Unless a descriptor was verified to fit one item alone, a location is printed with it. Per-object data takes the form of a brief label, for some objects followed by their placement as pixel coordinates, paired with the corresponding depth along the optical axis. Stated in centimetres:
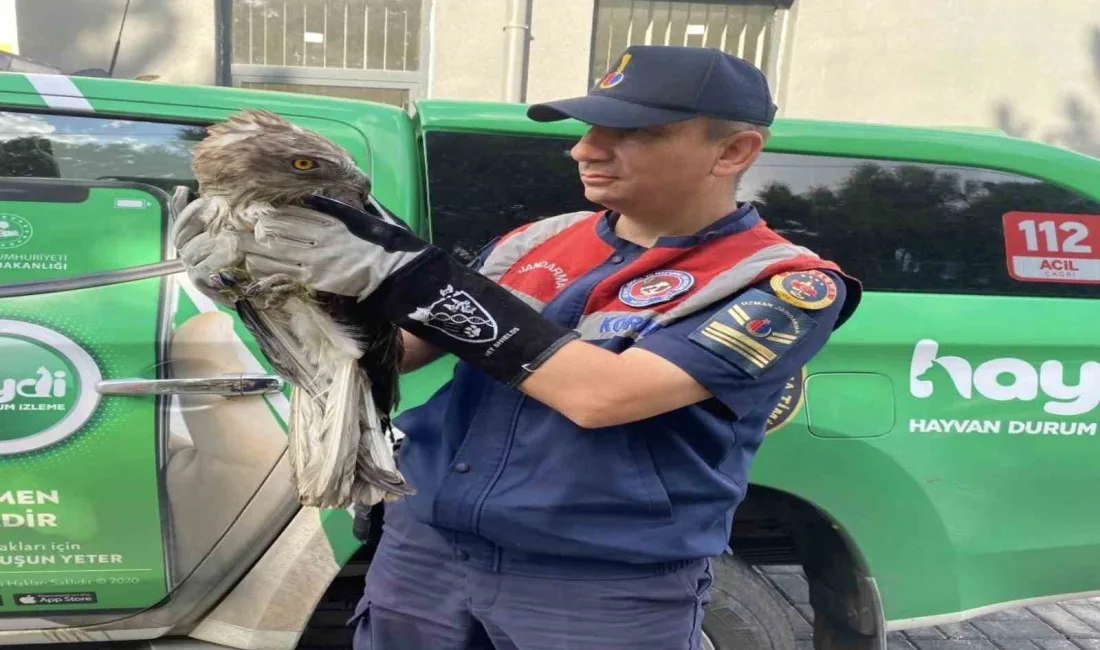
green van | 195
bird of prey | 110
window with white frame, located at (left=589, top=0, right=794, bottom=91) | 739
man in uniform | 120
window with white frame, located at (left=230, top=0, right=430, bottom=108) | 707
